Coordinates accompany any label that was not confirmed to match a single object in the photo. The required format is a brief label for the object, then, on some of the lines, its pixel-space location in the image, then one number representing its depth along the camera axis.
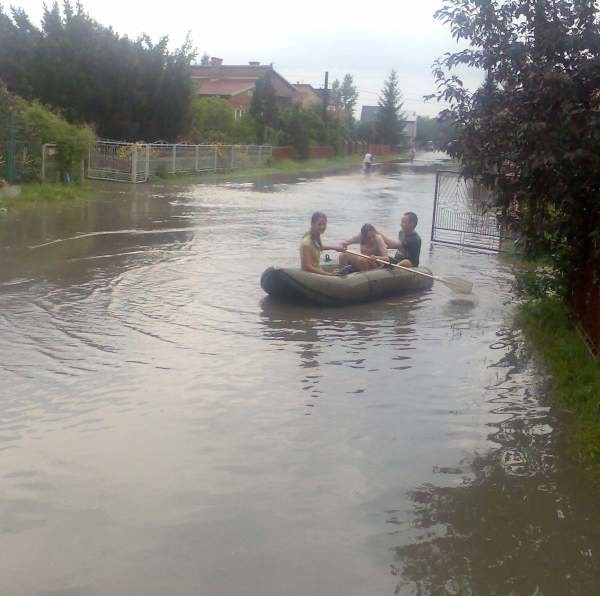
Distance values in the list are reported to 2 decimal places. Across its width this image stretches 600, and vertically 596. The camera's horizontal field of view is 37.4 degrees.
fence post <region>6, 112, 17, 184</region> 24.70
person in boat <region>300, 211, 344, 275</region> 11.41
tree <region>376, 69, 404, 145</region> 91.59
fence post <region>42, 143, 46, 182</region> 25.97
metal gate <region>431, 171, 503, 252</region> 17.61
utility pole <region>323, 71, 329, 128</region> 68.36
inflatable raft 11.10
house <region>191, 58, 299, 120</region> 74.72
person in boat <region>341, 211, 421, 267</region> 12.88
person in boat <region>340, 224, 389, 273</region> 12.36
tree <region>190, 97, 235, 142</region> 48.50
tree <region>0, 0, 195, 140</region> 36.59
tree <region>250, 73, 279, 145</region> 57.31
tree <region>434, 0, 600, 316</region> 6.74
